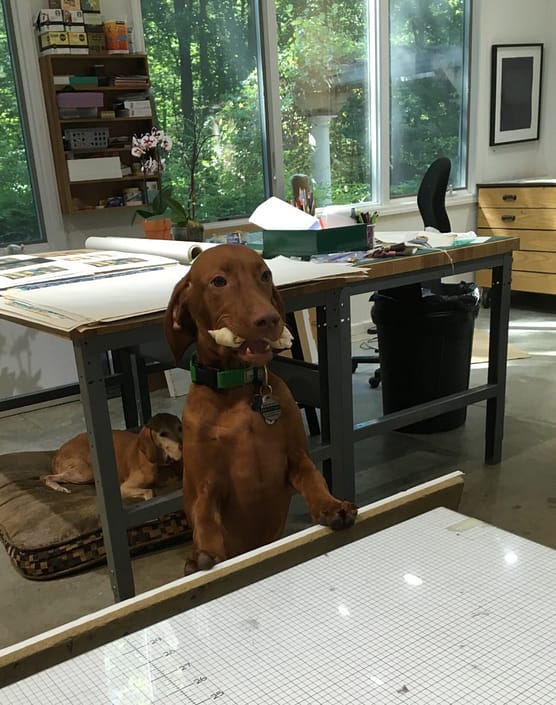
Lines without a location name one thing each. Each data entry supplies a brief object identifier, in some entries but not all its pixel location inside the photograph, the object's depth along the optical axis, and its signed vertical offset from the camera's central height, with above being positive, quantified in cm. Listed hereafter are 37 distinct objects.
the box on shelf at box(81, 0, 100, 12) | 335 +63
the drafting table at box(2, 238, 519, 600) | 147 -61
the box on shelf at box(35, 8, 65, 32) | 324 +55
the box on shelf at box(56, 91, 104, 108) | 332 +20
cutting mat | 68 -53
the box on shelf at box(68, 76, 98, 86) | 333 +28
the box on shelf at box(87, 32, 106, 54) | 337 +46
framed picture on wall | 525 +18
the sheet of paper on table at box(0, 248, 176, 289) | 196 -36
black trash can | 270 -82
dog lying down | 207 -92
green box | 215 -33
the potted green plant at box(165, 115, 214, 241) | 401 -4
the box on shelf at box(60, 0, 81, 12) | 328 +62
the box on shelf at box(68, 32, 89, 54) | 330 +46
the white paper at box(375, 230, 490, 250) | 234 -39
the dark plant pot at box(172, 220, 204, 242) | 281 -36
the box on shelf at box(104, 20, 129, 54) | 340 +49
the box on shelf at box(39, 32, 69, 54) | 325 +45
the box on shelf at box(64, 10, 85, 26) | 328 +55
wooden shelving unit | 335 +9
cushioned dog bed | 202 -109
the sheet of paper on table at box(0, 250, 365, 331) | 143 -34
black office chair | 326 -33
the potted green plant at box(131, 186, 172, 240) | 274 -32
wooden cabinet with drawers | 482 -72
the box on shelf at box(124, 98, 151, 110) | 348 +17
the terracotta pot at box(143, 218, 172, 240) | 273 -34
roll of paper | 208 -34
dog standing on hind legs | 122 -49
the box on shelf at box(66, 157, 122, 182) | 341 -12
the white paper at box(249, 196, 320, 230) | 227 -27
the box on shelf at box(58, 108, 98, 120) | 336 +14
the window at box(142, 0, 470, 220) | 400 +22
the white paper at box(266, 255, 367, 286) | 167 -34
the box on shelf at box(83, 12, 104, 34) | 335 +55
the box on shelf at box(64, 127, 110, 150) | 341 +3
